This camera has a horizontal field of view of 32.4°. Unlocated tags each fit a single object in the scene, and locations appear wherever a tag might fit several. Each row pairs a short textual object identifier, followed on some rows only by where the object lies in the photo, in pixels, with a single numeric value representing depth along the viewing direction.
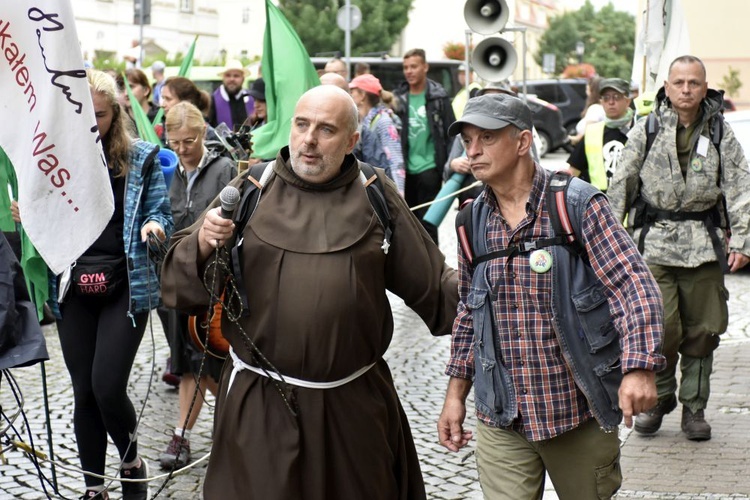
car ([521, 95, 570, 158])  31.08
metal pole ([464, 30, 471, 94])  13.95
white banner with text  4.80
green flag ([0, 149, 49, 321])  5.37
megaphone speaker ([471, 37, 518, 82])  12.48
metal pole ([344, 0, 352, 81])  18.09
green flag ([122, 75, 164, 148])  8.62
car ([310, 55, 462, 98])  27.86
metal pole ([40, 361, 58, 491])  5.44
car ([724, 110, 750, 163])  12.99
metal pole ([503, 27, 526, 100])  13.41
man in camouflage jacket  6.66
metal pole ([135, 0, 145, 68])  26.45
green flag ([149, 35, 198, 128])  11.79
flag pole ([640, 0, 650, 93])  9.59
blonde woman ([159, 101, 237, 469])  6.82
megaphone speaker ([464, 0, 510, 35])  12.97
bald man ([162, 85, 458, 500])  4.14
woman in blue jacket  5.49
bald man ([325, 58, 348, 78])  10.42
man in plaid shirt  3.93
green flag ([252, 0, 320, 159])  8.30
